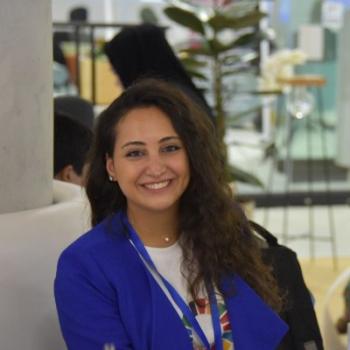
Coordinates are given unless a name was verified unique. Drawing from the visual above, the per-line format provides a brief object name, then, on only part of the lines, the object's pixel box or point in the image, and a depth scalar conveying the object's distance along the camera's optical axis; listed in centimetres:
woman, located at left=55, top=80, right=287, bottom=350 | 226
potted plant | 440
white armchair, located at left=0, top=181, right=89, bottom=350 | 232
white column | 241
